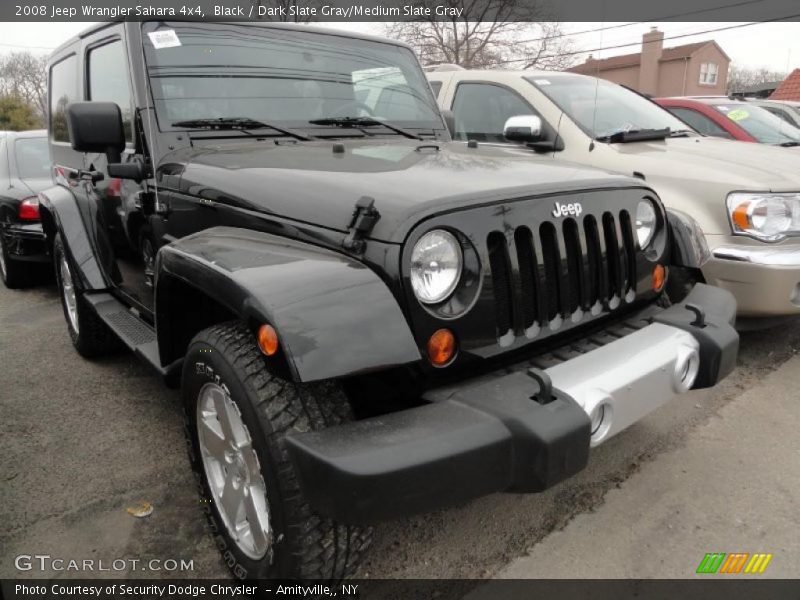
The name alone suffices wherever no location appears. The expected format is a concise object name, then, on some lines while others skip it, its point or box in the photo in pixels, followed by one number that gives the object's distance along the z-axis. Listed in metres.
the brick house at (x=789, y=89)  21.73
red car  6.43
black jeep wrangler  1.53
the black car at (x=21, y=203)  5.56
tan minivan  3.59
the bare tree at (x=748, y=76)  46.66
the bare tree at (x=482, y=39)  25.92
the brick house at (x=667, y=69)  31.48
